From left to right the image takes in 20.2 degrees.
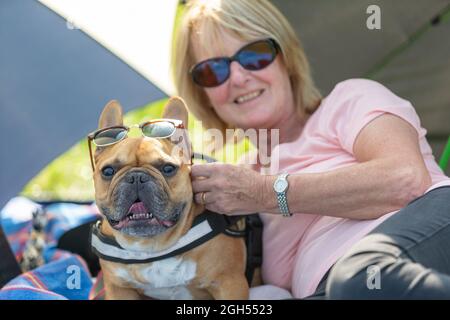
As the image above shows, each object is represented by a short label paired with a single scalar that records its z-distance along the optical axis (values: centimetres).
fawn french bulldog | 168
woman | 158
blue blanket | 185
